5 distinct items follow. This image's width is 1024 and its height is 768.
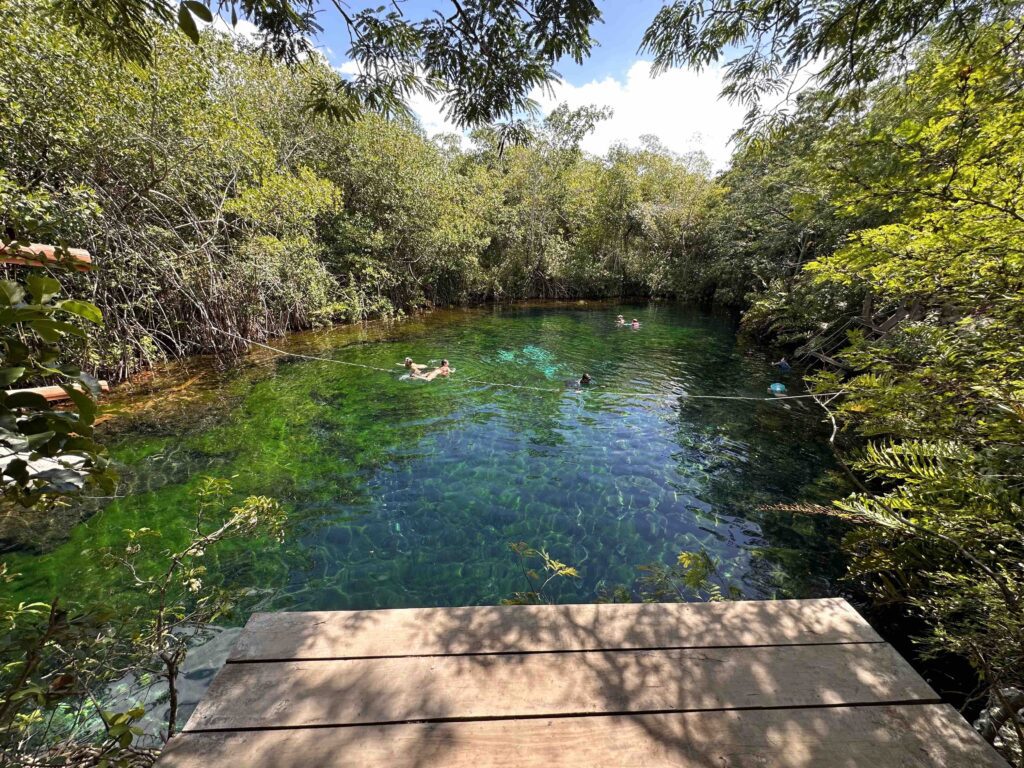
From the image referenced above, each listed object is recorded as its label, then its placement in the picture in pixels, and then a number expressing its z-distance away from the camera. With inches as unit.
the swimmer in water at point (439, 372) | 443.5
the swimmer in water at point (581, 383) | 433.5
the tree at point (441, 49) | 111.7
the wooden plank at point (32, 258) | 52.9
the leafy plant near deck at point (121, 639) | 58.4
